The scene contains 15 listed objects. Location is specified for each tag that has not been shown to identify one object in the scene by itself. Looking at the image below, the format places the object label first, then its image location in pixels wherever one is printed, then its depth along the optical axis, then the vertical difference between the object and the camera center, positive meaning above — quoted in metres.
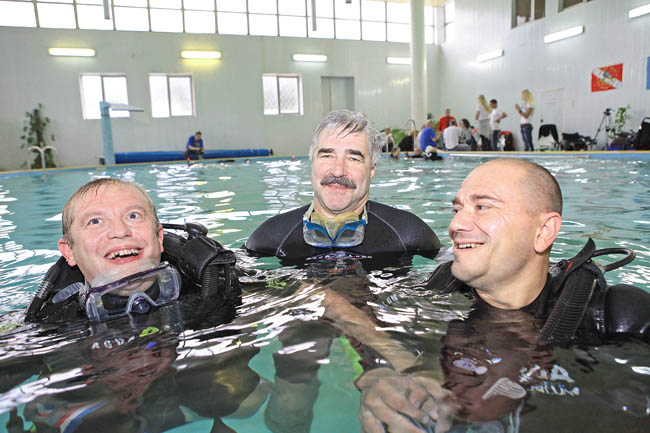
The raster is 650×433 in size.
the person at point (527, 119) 15.57 +0.73
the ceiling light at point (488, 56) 19.94 +3.59
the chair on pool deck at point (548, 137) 16.93 +0.12
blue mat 17.75 -0.07
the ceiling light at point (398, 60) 23.02 +3.98
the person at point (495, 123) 16.32 +0.66
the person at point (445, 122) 18.19 +0.84
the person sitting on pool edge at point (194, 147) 18.47 +0.21
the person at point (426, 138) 14.55 +0.20
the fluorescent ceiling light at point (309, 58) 21.41 +3.96
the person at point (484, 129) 17.84 +0.51
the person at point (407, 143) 17.84 +0.09
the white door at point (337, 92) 22.36 +2.53
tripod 15.14 +0.47
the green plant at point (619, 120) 14.87 +0.56
